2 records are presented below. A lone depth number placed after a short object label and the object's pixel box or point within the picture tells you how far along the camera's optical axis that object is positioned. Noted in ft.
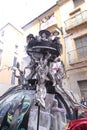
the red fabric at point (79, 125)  2.84
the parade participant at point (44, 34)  7.63
